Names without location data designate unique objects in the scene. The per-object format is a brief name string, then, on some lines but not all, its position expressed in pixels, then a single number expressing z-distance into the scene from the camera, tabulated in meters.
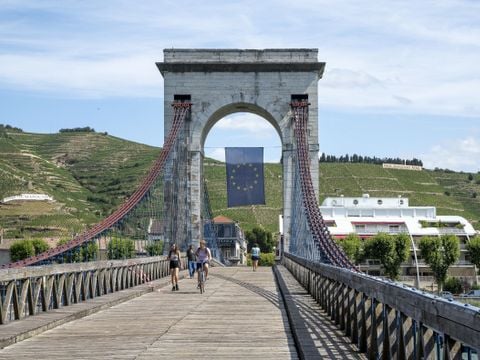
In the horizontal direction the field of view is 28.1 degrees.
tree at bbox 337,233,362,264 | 83.38
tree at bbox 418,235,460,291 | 81.75
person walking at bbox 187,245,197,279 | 33.56
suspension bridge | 8.79
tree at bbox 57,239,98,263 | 30.77
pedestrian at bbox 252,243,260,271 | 42.97
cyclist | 24.94
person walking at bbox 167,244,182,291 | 24.62
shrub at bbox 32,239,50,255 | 85.69
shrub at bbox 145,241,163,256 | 41.06
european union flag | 51.12
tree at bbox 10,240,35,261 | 83.44
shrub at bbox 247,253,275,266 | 113.95
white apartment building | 94.12
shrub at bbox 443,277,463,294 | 79.31
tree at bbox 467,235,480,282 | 83.50
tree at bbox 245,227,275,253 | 141.88
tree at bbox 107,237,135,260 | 34.33
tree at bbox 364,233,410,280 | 83.06
